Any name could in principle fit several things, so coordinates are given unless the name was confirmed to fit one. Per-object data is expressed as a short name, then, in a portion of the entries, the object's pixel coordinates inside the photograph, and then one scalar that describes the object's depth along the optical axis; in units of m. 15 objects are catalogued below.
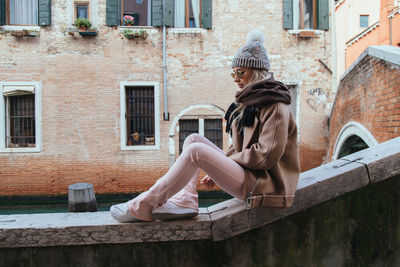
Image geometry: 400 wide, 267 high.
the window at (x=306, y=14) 9.04
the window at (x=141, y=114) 8.87
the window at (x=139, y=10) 8.92
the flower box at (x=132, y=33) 8.51
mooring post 2.88
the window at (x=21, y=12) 8.60
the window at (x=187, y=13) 9.05
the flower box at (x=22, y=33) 8.30
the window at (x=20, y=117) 8.38
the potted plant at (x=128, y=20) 8.71
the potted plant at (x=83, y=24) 8.38
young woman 1.57
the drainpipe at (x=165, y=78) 8.71
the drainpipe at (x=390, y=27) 12.33
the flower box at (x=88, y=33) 8.42
